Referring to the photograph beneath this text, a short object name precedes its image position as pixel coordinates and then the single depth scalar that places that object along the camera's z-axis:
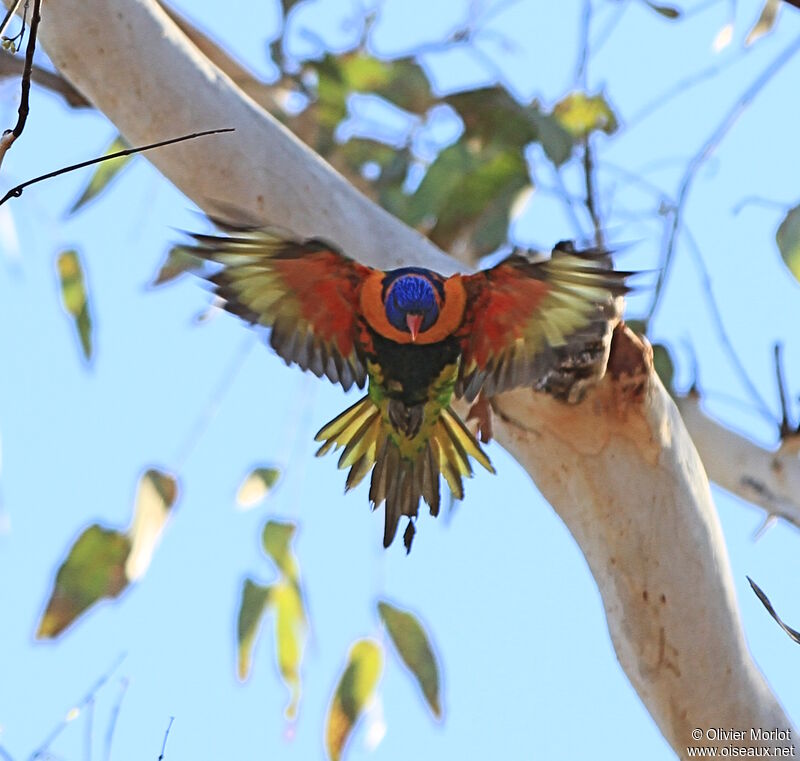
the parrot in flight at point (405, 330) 10.96
